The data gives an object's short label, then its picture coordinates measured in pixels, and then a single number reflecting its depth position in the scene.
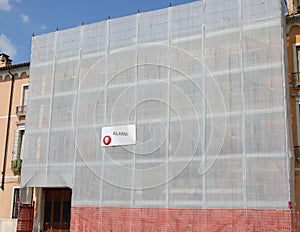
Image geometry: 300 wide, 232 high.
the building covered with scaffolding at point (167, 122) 15.12
